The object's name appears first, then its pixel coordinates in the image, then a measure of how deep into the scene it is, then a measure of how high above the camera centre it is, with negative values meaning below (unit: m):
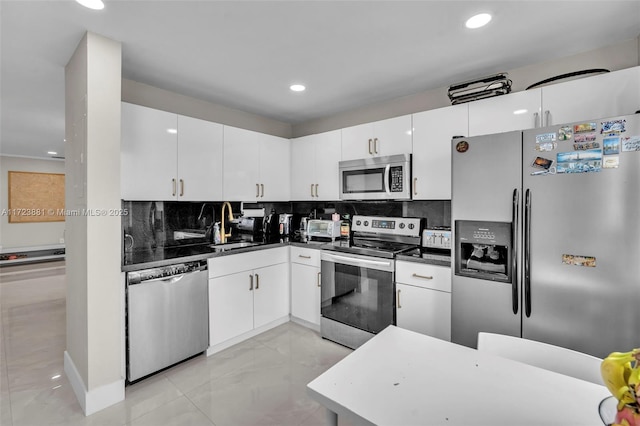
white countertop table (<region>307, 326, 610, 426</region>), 0.78 -0.53
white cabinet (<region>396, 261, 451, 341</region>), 2.27 -0.69
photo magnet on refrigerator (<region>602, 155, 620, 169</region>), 1.51 +0.25
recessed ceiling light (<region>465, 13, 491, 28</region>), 1.76 +1.16
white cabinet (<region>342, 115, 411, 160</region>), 2.78 +0.72
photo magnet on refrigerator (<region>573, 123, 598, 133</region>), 1.56 +0.44
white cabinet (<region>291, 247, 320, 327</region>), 3.11 -0.79
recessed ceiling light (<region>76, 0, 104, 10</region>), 1.61 +1.14
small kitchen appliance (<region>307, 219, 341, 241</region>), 3.22 -0.20
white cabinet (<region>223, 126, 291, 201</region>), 3.11 +0.51
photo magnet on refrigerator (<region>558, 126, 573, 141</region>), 1.63 +0.43
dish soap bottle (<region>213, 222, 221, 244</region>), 3.28 -0.24
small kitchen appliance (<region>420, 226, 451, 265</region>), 2.57 -0.28
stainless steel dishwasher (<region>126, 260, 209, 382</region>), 2.18 -0.83
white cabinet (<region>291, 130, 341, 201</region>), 3.29 +0.53
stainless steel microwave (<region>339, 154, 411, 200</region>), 2.75 +0.32
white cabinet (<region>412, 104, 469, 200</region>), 2.48 +0.56
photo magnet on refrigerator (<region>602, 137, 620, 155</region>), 1.50 +0.33
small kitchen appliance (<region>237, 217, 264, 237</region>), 3.41 -0.17
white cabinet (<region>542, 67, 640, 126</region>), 1.86 +0.75
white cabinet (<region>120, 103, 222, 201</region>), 2.38 +0.49
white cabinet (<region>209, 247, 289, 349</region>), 2.71 -0.81
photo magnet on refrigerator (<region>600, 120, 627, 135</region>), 1.50 +0.43
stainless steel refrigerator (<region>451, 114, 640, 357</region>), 1.51 -0.14
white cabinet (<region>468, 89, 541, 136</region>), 2.14 +0.74
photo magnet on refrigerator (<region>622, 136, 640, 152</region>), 1.46 +0.33
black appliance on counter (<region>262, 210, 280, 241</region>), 3.50 -0.17
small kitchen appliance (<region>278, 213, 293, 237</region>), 3.66 -0.16
